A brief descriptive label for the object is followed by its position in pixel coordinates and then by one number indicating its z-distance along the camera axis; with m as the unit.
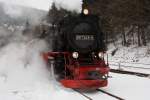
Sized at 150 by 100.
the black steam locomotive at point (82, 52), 11.15
